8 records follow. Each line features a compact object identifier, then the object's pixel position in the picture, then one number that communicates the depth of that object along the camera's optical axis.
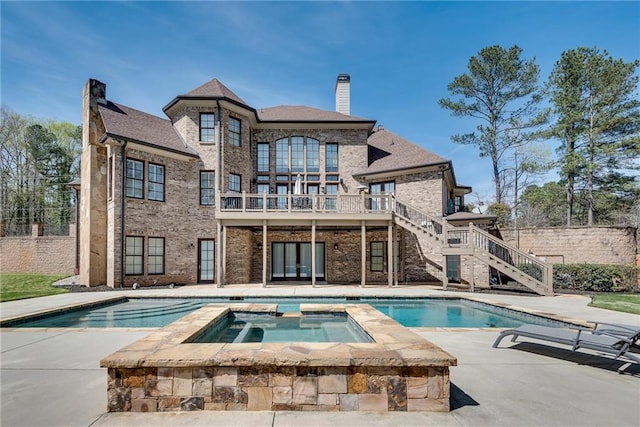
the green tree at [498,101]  23.61
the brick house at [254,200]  14.85
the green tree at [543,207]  27.22
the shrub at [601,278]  14.02
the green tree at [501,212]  20.59
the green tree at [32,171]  28.86
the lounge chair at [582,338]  4.57
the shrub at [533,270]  14.21
